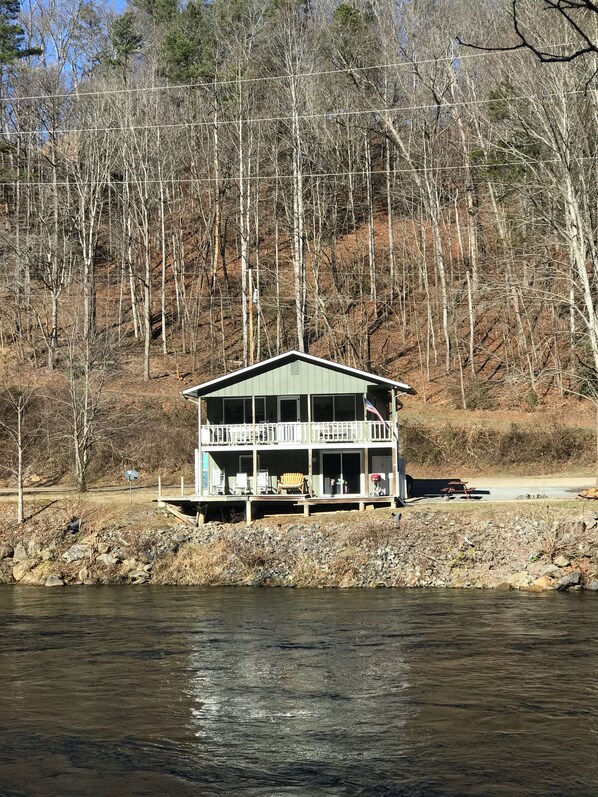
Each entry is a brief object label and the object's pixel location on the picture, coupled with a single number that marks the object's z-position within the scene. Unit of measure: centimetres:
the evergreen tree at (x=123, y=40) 7650
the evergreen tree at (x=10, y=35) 6781
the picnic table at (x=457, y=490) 3828
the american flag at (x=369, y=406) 3588
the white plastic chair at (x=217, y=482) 3888
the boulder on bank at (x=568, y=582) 2884
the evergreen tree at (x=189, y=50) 6936
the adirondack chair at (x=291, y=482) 3712
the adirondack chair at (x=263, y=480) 3825
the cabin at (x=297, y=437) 3691
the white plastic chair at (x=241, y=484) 3803
